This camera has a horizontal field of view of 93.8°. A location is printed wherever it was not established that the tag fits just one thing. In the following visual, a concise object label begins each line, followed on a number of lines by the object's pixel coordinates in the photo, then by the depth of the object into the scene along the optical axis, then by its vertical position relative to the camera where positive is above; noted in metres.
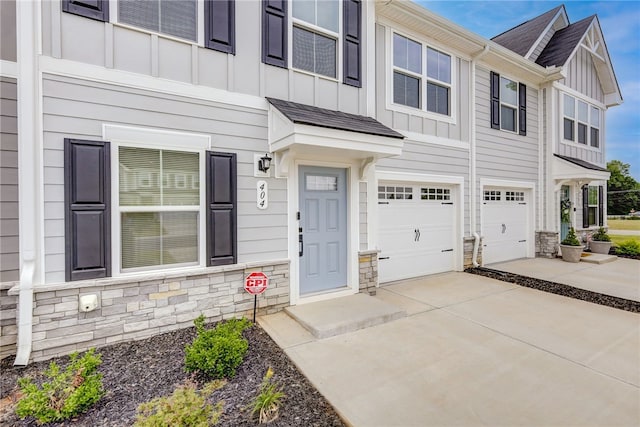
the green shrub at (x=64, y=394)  2.16 -1.38
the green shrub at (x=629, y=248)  8.99 -1.17
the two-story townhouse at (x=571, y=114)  8.73 +3.06
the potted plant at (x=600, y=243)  8.89 -0.99
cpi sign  3.83 -0.93
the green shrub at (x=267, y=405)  2.26 -1.52
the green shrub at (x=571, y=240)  8.07 -0.82
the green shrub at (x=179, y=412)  1.95 -1.36
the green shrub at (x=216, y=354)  2.75 -1.34
